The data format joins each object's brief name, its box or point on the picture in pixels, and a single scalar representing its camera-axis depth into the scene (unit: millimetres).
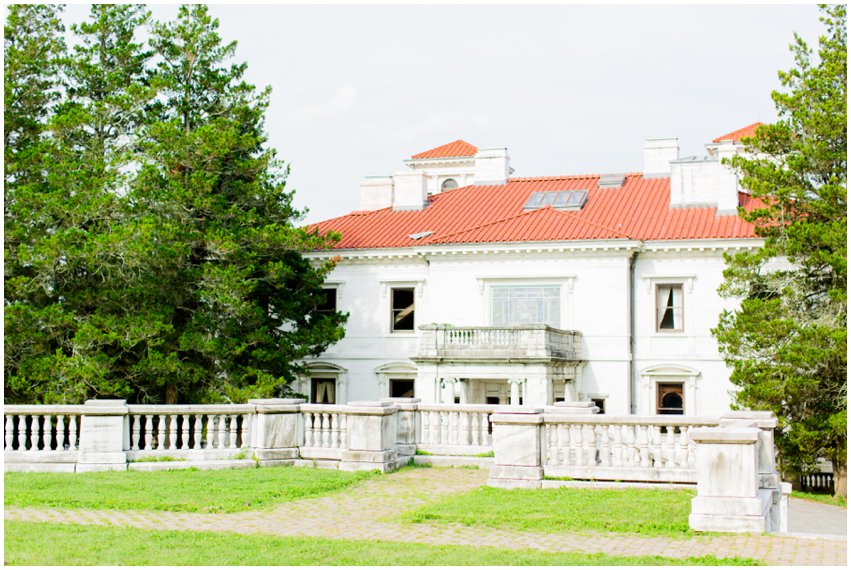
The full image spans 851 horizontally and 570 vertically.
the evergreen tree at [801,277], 27969
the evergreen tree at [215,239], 28344
